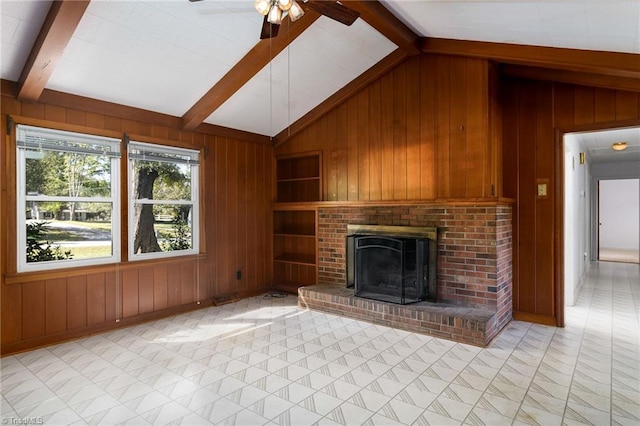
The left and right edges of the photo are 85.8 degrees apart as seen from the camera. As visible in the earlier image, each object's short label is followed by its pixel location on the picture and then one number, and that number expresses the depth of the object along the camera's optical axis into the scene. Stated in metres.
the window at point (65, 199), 3.20
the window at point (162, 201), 3.96
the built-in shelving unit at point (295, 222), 5.28
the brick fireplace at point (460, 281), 3.37
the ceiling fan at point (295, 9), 2.20
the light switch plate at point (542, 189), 3.79
